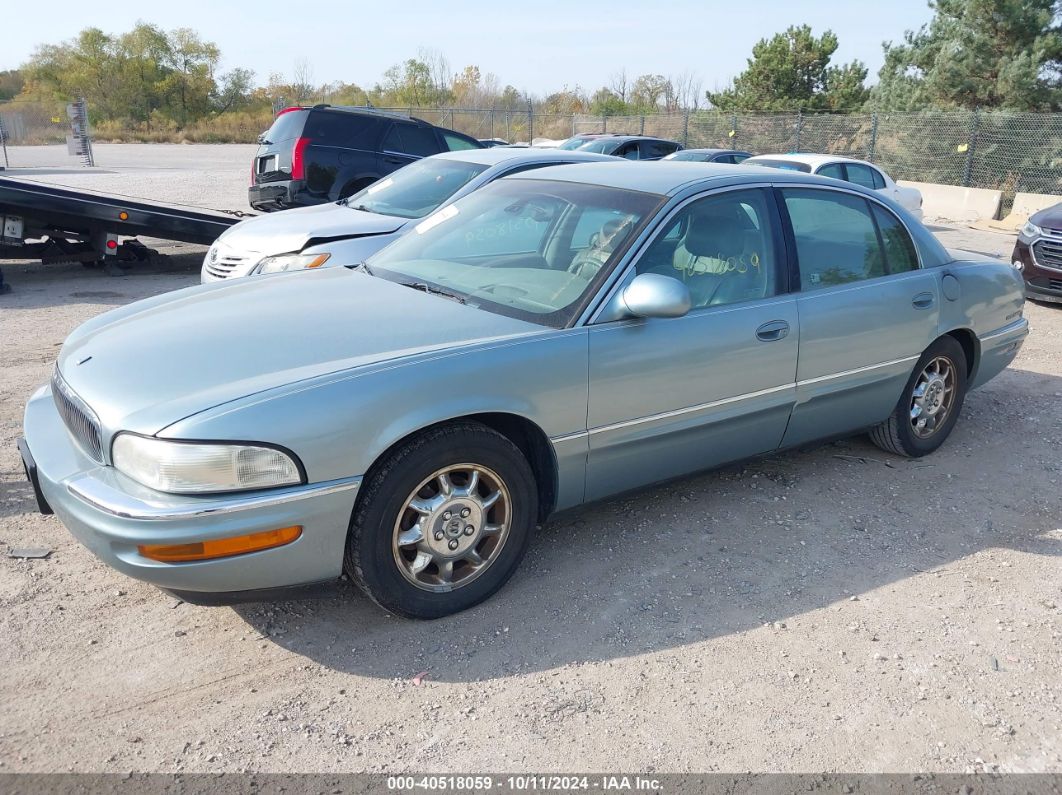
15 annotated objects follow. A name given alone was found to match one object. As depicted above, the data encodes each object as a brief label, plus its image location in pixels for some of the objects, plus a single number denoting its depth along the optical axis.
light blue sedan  2.74
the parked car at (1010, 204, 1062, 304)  9.23
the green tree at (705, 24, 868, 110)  32.94
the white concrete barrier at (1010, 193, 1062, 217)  18.30
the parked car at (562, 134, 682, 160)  16.42
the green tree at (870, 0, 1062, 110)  22.70
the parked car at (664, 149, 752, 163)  15.30
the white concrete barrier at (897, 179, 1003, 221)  19.67
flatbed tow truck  8.91
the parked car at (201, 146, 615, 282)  6.87
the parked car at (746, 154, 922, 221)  12.69
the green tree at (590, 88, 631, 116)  52.83
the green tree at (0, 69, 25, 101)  75.88
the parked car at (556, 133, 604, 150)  18.53
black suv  10.72
